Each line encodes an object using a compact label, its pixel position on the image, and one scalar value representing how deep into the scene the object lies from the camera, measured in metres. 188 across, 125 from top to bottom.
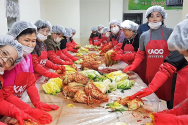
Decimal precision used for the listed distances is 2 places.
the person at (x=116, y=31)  4.81
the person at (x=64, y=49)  4.95
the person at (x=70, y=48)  7.08
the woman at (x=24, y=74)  1.62
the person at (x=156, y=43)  2.73
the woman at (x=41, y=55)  2.76
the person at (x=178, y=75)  1.33
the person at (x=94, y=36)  10.22
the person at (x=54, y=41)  3.73
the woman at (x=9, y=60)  1.37
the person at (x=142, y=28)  4.38
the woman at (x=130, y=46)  3.45
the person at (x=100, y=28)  9.63
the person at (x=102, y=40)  9.62
